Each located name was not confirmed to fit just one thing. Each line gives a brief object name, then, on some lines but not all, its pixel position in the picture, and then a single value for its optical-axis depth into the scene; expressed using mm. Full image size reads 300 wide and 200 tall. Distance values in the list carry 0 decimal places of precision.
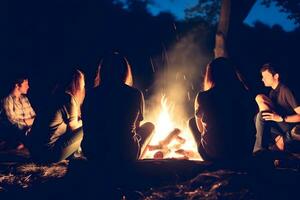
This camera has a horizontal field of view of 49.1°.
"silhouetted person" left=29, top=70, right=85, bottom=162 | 4848
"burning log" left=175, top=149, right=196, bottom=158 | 5814
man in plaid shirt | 6957
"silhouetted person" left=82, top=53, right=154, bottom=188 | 4328
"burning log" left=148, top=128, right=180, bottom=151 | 6116
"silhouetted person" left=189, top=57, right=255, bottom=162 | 4301
